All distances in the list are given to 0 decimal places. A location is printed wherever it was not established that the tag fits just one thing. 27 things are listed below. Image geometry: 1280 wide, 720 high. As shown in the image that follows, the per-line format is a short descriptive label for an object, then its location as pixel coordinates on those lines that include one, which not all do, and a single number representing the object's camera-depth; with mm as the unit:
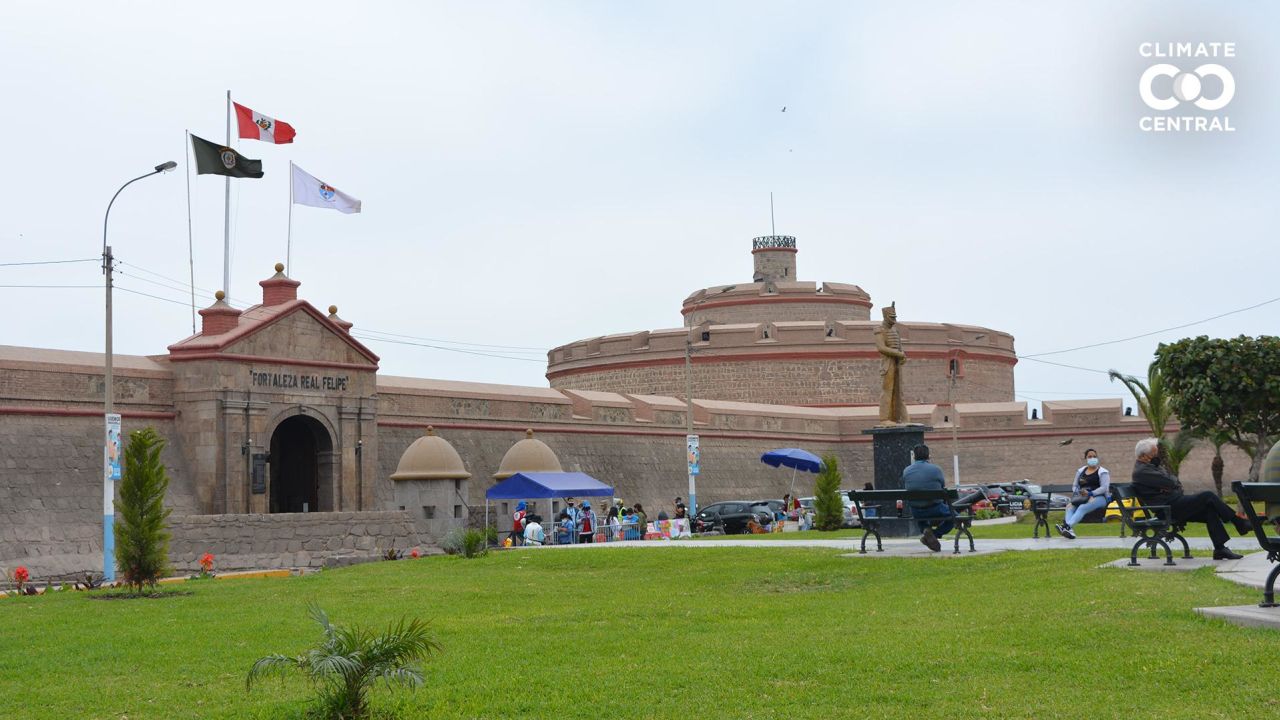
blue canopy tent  28609
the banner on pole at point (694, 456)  34406
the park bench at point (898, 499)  16484
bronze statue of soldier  23516
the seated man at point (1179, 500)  12070
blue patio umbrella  39844
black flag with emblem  29766
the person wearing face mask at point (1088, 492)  17250
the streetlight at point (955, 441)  45000
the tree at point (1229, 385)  36031
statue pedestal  23047
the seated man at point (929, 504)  16734
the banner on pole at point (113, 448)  21609
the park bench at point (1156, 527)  12344
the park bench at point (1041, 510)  18625
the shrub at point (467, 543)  21969
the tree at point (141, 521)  17656
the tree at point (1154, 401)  42719
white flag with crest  31594
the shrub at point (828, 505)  28578
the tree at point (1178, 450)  39772
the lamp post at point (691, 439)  34031
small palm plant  7855
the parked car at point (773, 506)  34719
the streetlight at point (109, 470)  21422
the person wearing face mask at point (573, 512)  29422
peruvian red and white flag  31109
